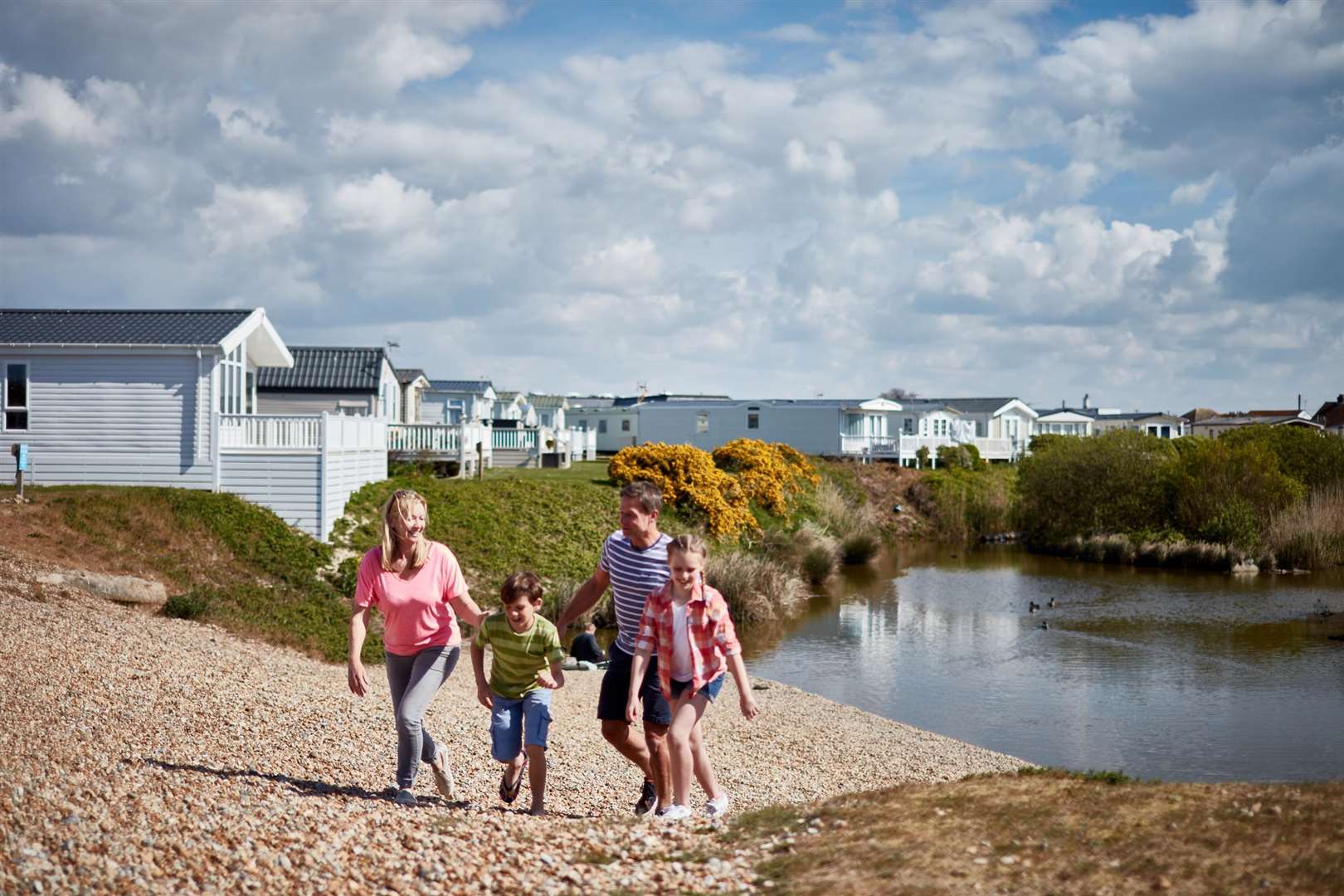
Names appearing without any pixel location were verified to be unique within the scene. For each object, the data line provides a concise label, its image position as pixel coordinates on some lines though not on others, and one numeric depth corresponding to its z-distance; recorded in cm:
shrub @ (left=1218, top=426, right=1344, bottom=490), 3616
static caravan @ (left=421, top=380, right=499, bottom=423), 5403
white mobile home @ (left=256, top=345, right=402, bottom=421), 3506
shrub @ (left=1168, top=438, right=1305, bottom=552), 3372
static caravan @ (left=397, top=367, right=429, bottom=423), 4428
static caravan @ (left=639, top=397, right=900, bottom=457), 5766
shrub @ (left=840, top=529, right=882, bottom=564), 3419
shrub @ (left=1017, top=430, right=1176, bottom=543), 3756
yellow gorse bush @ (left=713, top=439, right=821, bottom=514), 3275
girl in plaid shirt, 650
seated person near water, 1739
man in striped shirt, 673
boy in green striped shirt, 678
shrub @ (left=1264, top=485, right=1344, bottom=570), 3228
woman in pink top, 673
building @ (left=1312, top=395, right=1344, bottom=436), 9375
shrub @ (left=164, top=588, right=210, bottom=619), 1531
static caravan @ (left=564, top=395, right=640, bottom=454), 6640
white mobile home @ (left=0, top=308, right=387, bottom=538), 2120
